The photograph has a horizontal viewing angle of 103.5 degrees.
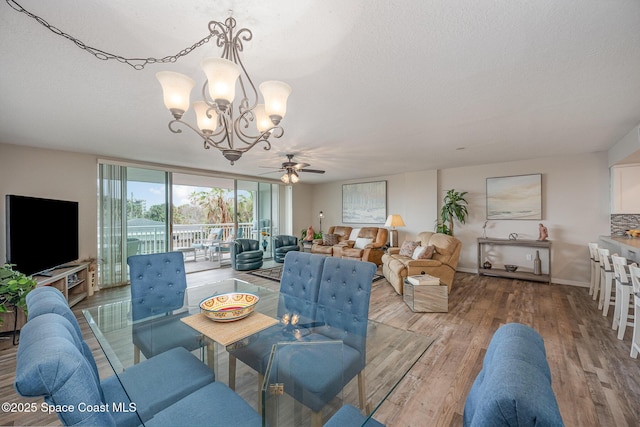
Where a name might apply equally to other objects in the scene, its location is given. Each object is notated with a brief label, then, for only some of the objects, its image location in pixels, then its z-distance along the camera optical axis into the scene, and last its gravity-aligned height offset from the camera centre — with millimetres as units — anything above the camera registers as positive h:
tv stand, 3147 -941
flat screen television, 2777 -249
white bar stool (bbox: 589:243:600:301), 3732 -860
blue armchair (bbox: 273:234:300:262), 6517 -874
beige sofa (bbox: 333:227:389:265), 6035 -847
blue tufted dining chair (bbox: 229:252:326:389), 1551 -769
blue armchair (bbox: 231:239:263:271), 5789 -1015
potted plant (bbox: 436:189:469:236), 5502 +48
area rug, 5119 -1313
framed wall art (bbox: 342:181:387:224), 7000 +285
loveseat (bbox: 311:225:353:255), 6633 -785
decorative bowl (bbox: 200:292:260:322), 1580 -635
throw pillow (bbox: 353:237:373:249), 6355 -763
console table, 4691 -926
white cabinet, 3840 +362
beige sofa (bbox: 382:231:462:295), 3953 -861
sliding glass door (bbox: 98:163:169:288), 4496 -64
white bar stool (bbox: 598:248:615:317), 3111 -855
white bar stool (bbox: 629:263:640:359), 2227 -923
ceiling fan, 4078 +688
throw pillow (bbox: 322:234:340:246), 6997 -766
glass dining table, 1148 -810
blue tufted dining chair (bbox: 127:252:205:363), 1736 -788
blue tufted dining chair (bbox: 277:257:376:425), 1248 -821
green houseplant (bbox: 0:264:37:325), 2457 -724
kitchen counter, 2989 -416
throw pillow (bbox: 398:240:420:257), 4973 -715
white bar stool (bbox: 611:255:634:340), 2545 -825
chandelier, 1268 +671
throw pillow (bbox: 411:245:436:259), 4227 -684
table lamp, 5582 -215
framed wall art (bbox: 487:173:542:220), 4910 +305
